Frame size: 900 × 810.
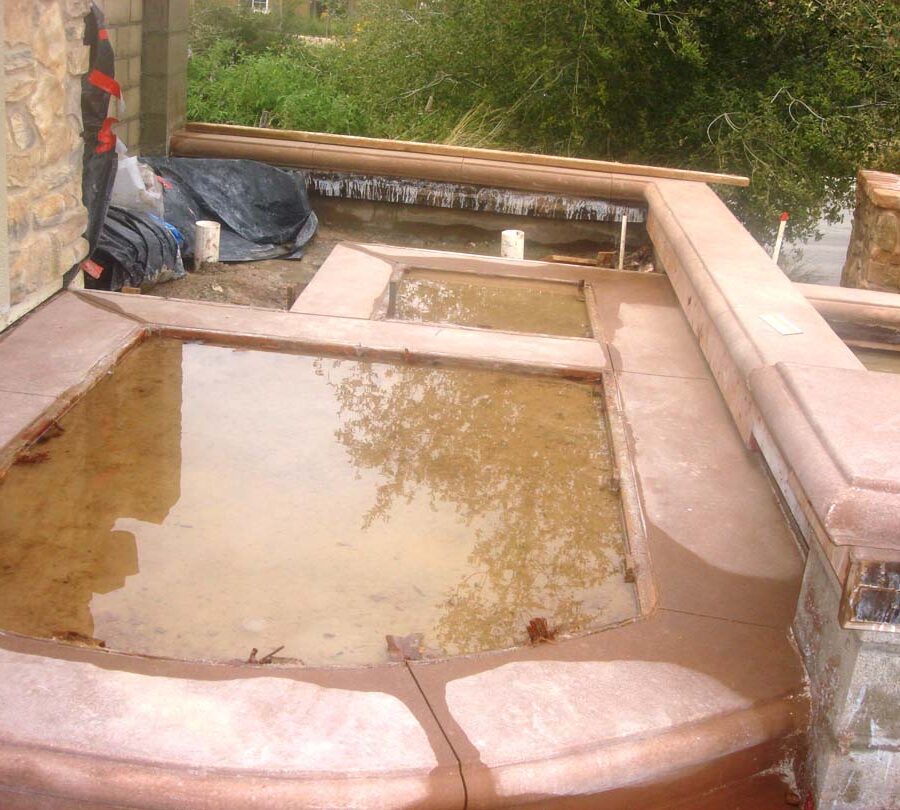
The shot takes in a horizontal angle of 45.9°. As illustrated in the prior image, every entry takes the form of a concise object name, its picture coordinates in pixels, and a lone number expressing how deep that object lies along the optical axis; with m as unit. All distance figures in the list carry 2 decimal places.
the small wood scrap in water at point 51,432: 3.62
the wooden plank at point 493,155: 7.95
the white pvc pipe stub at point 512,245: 7.06
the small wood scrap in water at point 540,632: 2.79
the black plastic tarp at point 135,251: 5.67
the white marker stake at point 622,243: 6.96
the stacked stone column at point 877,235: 6.96
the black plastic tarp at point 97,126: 5.03
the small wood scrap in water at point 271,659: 2.62
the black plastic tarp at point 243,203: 7.02
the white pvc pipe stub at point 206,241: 6.54
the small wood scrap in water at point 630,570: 3.15
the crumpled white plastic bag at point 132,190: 6.25
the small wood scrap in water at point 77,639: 2.65
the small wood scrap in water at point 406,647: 2.70
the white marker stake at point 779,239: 5.54
